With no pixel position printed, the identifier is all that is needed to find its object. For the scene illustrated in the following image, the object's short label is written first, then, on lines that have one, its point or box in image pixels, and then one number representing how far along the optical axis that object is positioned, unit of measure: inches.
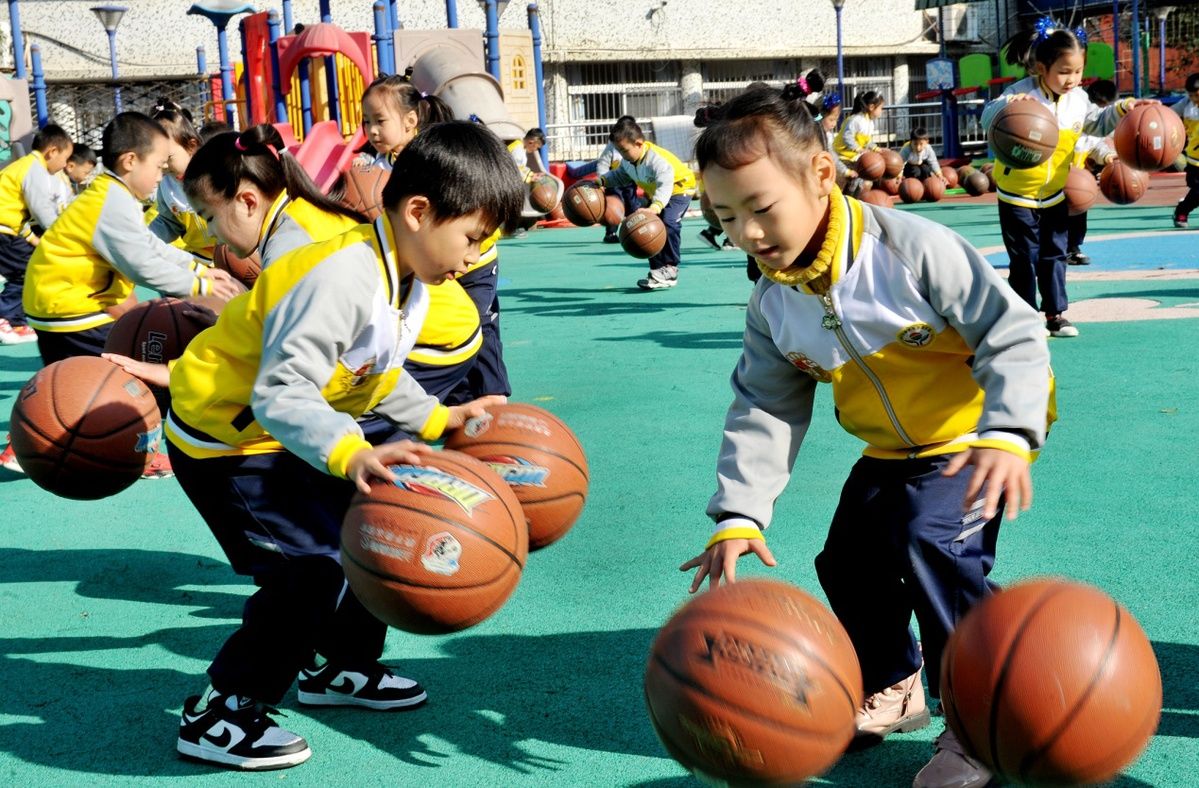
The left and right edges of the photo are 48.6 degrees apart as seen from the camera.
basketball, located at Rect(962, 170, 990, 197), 857.5
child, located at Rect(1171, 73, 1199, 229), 580.2
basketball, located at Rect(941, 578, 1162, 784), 96.0
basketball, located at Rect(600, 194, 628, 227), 662.5
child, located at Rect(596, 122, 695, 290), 506.3
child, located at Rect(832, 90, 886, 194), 704.4
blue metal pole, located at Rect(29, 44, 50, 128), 932.0
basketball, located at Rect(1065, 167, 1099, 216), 379.6
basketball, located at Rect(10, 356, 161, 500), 172.1
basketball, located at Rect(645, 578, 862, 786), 98.5
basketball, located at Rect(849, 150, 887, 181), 775.7
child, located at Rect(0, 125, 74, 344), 413.7
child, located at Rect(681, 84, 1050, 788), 113.0
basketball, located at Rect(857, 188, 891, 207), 601.8
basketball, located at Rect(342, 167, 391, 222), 262.8
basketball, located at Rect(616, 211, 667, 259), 477.4
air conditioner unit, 1712.6
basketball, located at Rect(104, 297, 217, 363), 197.2
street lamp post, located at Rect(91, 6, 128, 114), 1072.8
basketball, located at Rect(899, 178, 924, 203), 843.4
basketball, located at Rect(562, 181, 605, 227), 609.0
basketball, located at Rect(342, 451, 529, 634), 115.7
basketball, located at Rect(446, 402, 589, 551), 138.3
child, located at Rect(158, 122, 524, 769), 118.9
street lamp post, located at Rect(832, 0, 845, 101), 1257.9
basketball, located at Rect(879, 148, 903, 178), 796.0
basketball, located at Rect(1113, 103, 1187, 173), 370.0
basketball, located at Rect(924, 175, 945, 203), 859.4
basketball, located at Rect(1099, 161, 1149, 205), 465.4
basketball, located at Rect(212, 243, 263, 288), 238.5
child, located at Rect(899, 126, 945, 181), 900.6
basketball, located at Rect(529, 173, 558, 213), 705.6
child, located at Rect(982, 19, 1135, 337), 338.0
